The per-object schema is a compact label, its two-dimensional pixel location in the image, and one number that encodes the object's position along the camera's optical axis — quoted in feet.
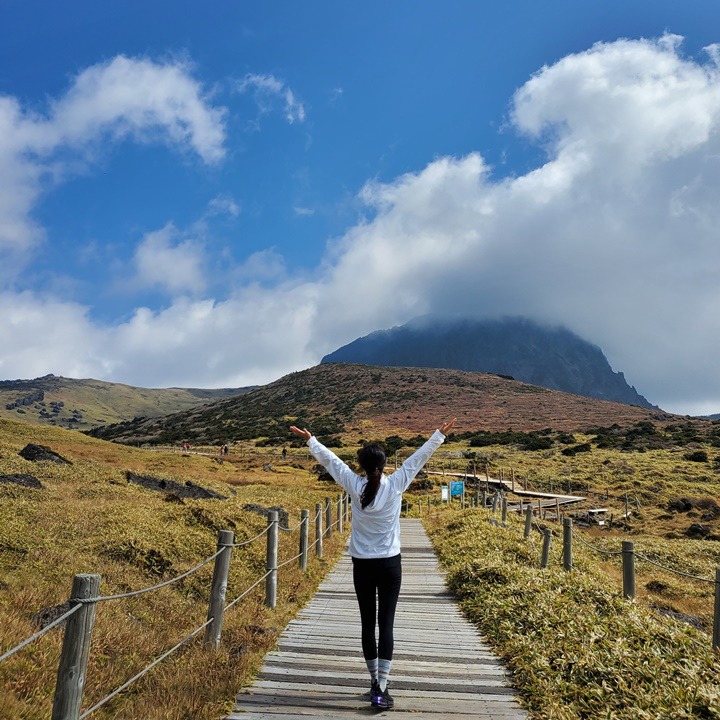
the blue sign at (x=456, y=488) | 94.53
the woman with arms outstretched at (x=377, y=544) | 17.43
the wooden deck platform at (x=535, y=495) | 103.55
